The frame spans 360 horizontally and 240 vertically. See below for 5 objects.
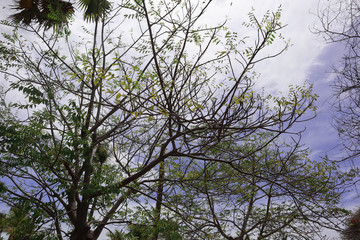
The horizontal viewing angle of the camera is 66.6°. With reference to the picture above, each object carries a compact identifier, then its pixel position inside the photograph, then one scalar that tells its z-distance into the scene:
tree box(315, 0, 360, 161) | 5.63
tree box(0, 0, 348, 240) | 4.45
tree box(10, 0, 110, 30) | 8.50
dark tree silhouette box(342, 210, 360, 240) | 9.96
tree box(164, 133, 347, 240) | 7.25
